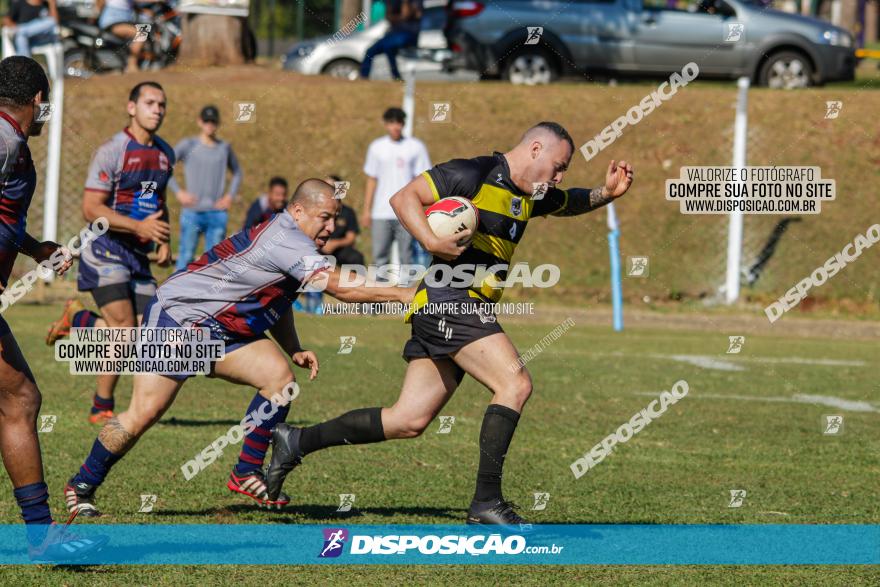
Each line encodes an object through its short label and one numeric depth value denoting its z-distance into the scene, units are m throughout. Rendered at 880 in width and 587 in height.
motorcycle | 23.94
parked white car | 23.33
